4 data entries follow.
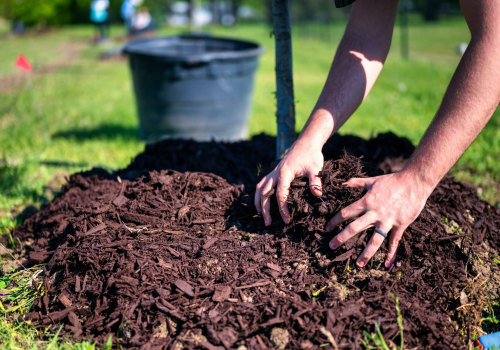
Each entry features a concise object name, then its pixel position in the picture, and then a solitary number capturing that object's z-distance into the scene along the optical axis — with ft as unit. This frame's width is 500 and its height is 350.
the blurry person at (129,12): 77.14
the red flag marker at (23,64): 17.47
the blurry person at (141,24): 79.25
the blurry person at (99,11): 65.41
